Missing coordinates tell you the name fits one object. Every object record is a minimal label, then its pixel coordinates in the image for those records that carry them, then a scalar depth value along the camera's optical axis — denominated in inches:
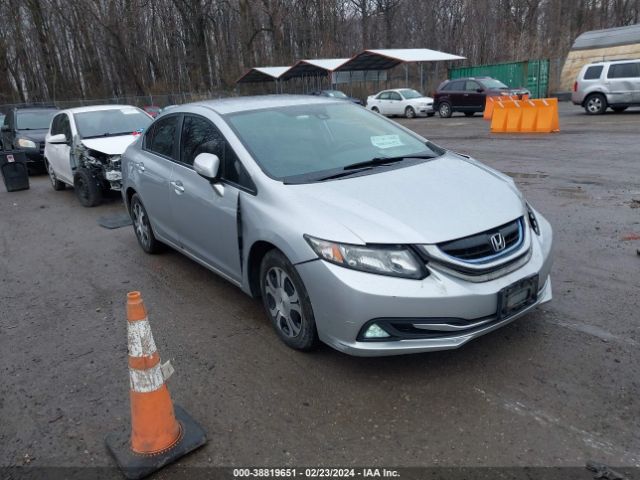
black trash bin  441.7
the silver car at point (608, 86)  709.3
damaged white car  346.6
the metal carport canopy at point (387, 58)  1224.8
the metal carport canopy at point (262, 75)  1501.0
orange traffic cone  103.9
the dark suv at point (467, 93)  909.8
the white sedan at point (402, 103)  1013.2
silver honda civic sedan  119.0
